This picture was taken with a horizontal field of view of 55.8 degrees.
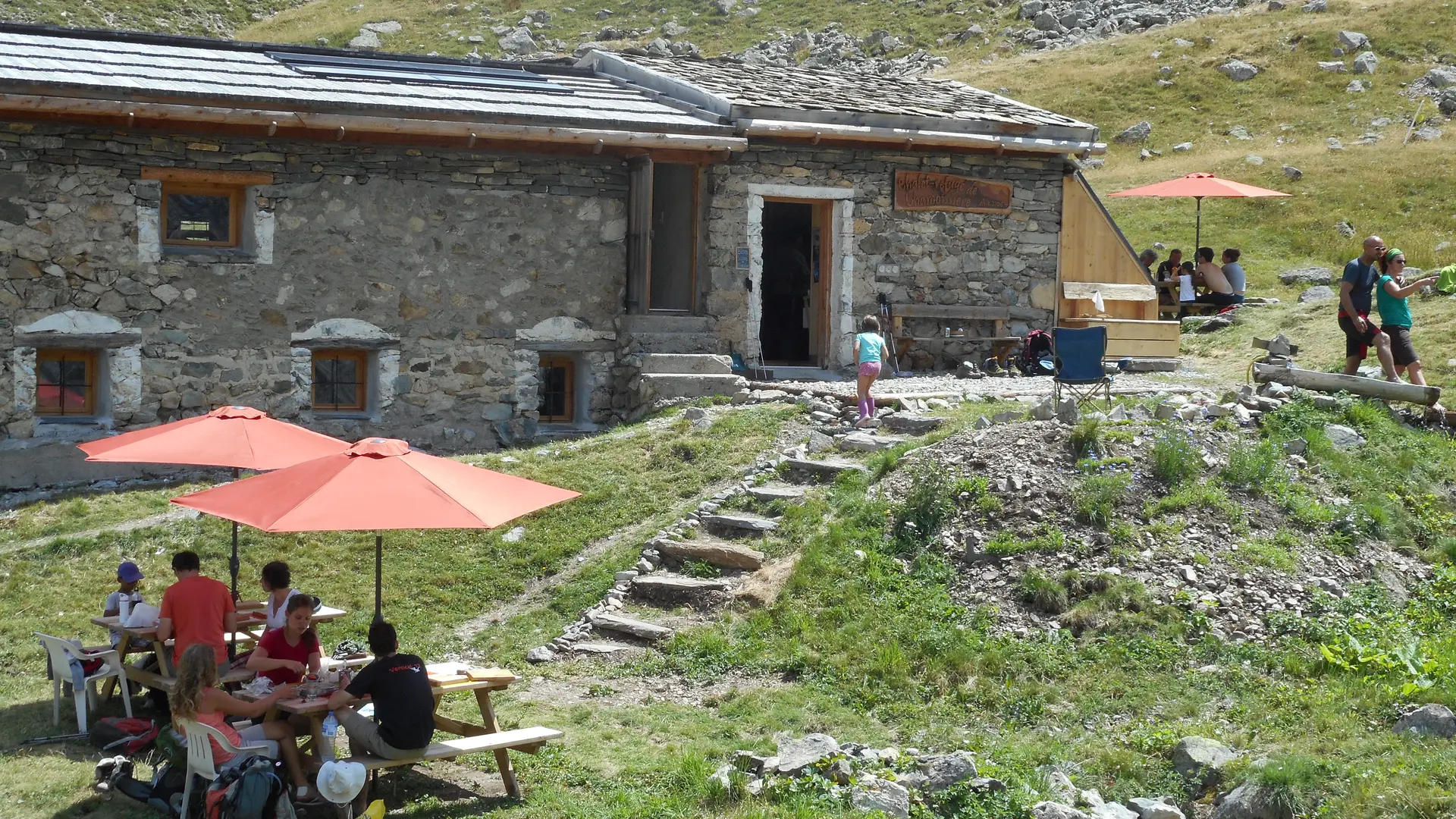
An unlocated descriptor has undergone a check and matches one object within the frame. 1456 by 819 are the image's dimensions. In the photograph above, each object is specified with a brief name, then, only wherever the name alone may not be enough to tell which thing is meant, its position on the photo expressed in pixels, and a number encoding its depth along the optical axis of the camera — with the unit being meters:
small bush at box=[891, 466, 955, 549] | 9.73
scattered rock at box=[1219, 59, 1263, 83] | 33.06
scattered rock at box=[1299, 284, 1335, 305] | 19.29
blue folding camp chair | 11.62
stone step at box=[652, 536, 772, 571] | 9.95
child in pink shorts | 12.12
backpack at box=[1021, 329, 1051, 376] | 15.86
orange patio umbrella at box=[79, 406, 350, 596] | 8.18
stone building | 12.55
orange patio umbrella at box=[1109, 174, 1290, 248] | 19.86
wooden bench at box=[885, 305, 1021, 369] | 15.63
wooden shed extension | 16.42
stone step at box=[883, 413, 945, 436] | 11.99
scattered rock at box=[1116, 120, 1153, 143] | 30.09
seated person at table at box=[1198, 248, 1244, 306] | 19.12
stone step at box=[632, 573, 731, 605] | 9.70
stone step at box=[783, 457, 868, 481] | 11.14
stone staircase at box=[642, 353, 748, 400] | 13.99
